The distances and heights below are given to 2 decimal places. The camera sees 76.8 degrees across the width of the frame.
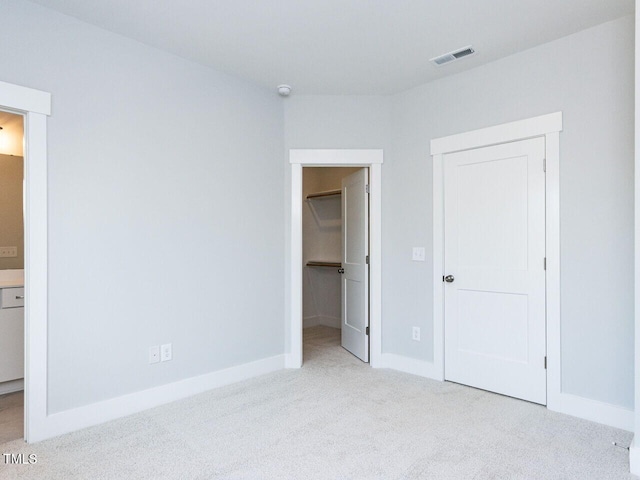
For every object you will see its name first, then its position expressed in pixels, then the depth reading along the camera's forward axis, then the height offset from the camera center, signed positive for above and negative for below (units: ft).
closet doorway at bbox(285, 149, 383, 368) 12.25 +0.04
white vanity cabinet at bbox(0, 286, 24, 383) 10.07 -2.38
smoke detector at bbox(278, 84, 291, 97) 11.59 +4.34
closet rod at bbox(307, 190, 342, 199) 17.12 +2.00
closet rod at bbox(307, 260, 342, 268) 16.97 -1.07
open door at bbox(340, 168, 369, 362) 12.82 -0.87
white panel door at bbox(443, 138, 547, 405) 9.53 -0.75
